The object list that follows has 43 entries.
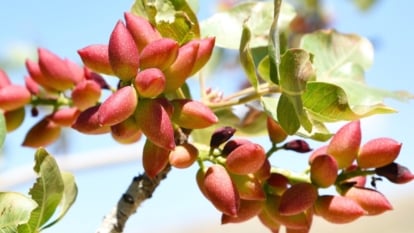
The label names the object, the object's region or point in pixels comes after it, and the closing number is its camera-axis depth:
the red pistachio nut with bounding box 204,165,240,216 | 0.78
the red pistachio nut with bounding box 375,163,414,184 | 0.80
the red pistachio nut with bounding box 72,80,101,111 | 0.83
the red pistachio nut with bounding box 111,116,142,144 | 0.77
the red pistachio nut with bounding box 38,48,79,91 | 0.85
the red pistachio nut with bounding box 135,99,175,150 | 0.76
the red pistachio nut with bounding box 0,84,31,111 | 0.84
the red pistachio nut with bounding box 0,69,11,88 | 0.85
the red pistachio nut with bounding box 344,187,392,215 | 0.79
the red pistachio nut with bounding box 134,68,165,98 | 0.76
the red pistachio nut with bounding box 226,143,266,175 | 0.78
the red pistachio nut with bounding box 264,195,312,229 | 0.79
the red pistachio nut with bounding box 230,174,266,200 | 0.79
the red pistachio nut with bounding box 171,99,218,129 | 0.78
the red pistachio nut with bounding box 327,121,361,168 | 0.80
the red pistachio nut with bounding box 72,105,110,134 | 0.77
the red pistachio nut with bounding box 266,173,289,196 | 0.80
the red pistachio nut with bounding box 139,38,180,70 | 0.76
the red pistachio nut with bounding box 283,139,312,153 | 0.83
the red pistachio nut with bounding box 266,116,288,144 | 0.83
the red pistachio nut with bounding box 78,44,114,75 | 0.78
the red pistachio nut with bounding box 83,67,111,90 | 0.84
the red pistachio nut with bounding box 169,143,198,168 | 0.78
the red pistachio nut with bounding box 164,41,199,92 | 0.77
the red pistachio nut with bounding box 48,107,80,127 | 0.85
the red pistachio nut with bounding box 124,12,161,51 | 0.77
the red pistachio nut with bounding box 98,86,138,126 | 0.76
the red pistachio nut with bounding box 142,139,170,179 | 0.77
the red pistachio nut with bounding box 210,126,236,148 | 0.80
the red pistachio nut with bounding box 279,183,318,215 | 0.78
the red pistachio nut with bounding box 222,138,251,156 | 0.80
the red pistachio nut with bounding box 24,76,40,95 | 0.86
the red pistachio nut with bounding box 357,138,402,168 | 0.80
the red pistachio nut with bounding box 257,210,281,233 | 0.81
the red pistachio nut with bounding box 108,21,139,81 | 0.76
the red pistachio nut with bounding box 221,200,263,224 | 0.79
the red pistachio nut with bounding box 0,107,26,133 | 0.85
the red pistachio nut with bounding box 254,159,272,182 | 0.79
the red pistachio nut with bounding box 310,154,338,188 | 0.80
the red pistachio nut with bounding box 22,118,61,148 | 0.86
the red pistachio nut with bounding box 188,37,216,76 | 0.78
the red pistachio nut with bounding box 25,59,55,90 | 0.86
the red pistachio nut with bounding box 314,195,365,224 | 0.79
